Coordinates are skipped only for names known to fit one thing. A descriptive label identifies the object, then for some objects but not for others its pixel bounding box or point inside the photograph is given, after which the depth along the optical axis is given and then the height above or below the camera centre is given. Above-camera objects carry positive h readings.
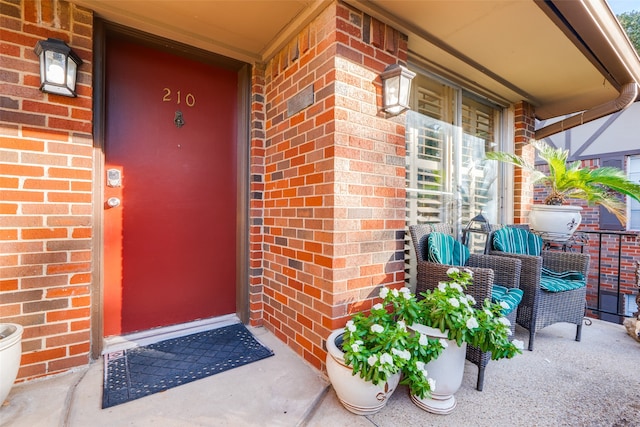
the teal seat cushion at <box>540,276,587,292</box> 2.25 -0.54
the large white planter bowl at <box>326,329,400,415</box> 1.43 -0.86
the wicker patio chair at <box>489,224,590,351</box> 2.19 -0.66
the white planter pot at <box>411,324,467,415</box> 1.52 -0.82
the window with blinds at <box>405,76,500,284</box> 2.67 +0.55
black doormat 1.64 -0.97
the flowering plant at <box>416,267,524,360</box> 1.48 -0.55
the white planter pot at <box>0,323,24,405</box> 1.36 -0.70
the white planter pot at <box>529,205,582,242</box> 2.88 -0.05
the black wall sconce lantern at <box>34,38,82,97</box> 1.65 +0.80
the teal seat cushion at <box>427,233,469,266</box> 2.12 -0.27
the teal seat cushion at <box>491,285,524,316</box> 1.92 -0.55
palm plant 2.77 +0.33
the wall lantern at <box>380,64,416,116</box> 1.85 +0.79
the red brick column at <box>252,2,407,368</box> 1.78 +0.21
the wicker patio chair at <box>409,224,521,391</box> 1.76 -0.40
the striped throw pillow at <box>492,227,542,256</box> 2.71 -0.24
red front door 2.11 +0.16
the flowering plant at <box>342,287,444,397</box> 1.36 -0.65
